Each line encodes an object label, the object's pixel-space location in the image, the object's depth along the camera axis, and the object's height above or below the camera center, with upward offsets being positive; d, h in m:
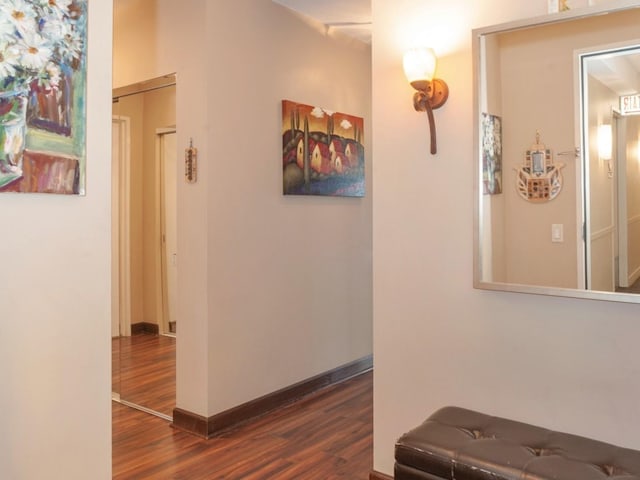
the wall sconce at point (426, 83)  2.21 +0.67
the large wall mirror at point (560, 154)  1.83 +0.31
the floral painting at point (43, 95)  1.60 +0.47
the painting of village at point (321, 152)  3.80 +0.69
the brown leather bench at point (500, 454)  1.63 -0.71
